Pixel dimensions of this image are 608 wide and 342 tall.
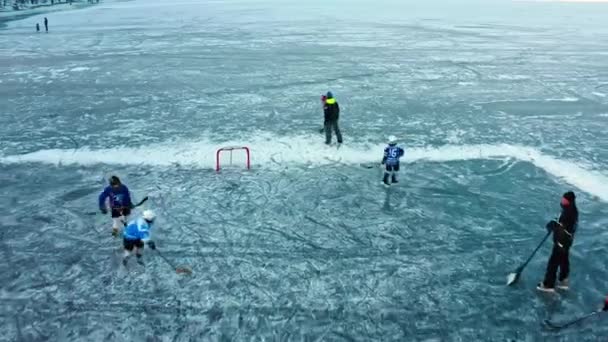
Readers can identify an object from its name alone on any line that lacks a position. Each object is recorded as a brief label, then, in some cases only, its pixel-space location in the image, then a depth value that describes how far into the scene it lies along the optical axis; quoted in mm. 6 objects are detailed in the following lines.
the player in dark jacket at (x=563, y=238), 5882
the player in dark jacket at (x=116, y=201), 7563
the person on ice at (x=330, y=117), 11680
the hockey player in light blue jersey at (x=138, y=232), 6660
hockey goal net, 10945
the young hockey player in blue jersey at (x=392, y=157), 9500
